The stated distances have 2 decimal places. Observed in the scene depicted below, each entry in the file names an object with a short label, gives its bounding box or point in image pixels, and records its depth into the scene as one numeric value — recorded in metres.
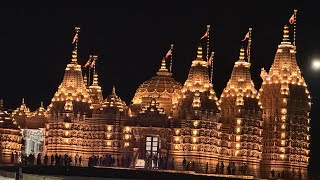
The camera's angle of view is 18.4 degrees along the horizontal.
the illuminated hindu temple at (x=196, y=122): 88.67
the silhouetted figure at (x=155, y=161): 86.76
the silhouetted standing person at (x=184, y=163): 86.18
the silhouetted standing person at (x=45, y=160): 85.65
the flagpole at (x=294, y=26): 92.98
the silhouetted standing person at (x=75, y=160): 88.21
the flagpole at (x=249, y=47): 94.33
